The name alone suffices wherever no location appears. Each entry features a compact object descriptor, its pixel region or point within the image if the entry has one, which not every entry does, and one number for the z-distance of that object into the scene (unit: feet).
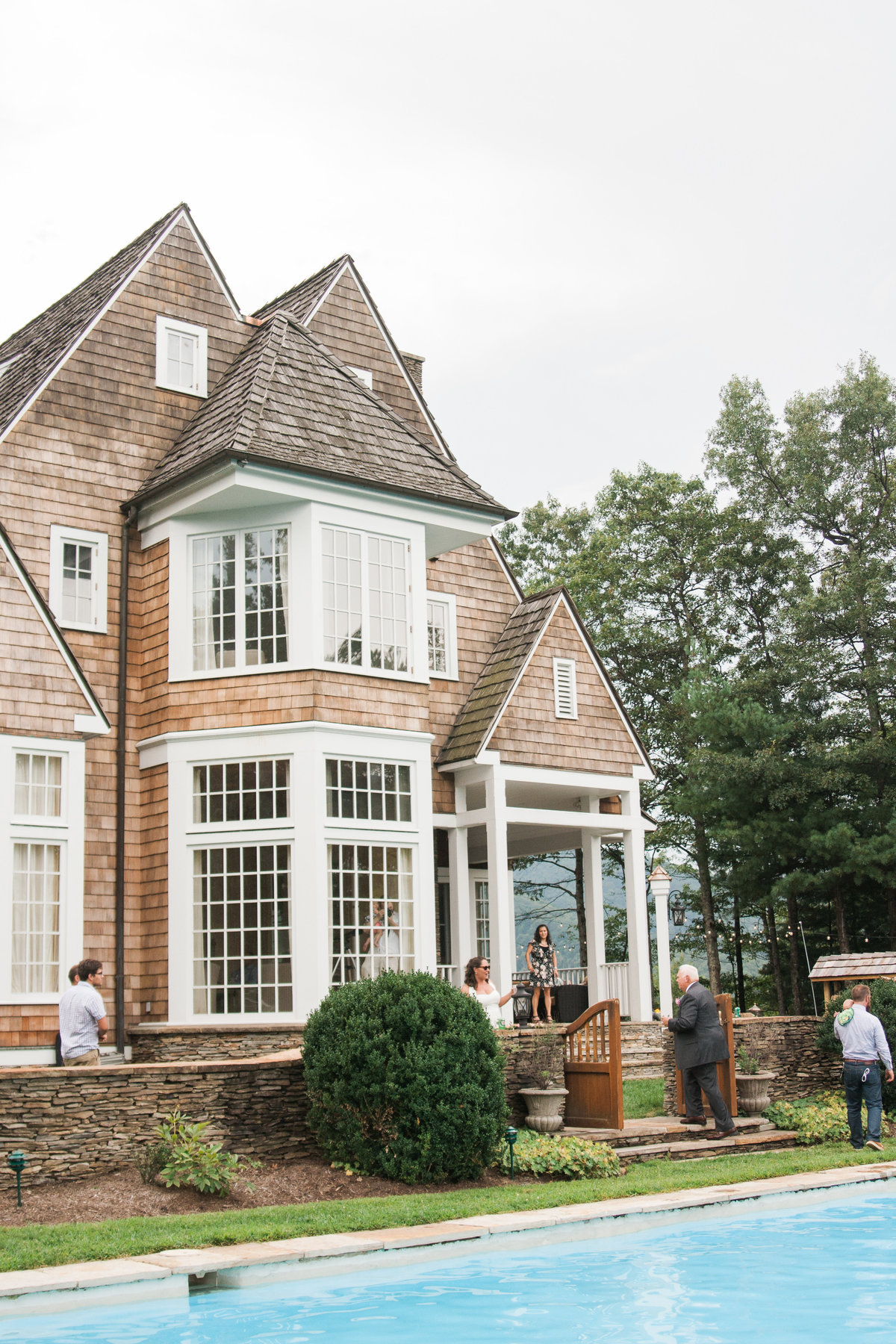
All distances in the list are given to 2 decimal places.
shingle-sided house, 50.62
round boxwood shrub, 35.78
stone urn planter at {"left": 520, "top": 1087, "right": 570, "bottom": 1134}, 41.60
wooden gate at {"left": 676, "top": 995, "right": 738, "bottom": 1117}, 46.96
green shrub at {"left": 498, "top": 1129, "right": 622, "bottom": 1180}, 37.65
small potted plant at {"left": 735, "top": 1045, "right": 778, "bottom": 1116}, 47.70
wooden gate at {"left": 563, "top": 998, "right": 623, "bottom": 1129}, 42.09
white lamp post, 68.33
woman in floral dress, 58.44
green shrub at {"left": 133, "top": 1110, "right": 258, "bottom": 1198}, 32.81
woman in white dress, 45.70
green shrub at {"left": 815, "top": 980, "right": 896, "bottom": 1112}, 49.29
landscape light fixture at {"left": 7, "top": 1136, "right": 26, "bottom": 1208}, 30.68
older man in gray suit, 43.47
